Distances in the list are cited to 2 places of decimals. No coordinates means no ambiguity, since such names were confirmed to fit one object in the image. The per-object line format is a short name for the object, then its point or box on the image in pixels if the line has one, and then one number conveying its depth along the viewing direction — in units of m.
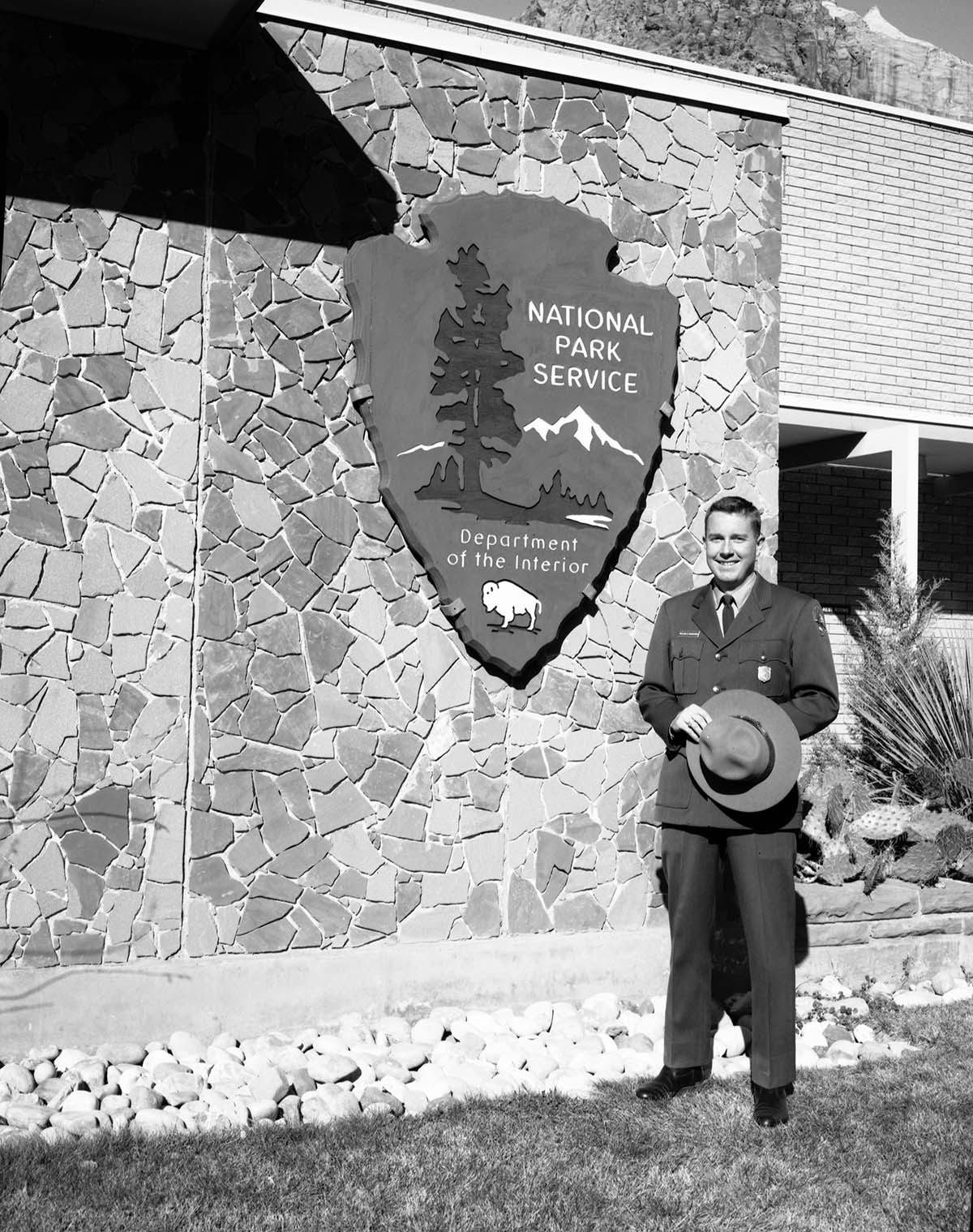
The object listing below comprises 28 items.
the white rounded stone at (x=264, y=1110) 4.44
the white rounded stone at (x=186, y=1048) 5.09
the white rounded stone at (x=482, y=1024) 5.53
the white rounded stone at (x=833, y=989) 6.11
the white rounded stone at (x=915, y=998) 6.08
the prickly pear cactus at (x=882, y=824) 6.83
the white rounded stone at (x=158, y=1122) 4.27
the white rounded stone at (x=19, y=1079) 4.66
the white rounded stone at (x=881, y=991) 6.10
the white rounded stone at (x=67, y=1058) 4.93
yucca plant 8.19
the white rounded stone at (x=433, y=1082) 4.79
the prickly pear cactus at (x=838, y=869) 6.53
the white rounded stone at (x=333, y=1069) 4.84
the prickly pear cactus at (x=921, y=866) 6.62
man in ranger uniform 4.64
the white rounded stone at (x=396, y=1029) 5.41
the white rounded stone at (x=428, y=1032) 5.39
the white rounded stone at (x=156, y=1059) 4.97
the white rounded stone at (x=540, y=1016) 5.60
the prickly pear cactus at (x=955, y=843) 6.75
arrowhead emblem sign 5.69
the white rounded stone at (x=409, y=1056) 5.07
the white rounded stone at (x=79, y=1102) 4.48
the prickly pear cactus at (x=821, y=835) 6.69
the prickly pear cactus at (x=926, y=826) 6.99
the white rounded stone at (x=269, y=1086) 4.63
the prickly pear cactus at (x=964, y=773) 7.73
